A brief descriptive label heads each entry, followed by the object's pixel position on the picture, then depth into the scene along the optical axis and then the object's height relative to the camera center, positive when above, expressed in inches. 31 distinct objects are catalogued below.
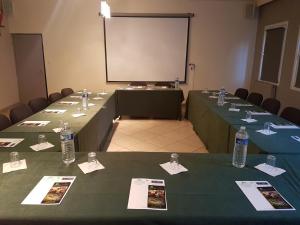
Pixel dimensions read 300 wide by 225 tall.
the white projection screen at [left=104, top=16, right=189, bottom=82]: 250.7 +12.0
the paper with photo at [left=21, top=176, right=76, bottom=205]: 50.3 -29.8
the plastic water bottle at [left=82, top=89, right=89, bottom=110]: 146.2 -27.7
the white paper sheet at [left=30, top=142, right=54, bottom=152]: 81.5 -30.6
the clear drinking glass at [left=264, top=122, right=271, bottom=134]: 101.9 -28.5
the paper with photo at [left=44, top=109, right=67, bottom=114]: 133.8 -30.0
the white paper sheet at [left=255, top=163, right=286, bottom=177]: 63.5 -29.1
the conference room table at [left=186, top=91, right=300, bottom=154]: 89.9 -29.8
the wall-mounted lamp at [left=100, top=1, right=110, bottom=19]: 156.1 +33.2
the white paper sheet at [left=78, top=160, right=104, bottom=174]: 63.6 -29.3
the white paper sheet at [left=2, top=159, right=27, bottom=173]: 63.3 -29.4
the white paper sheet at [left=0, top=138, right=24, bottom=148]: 83.6 -30.5
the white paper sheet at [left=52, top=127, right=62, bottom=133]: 99.4 -30.2
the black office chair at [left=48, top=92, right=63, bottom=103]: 178.5 -30.0
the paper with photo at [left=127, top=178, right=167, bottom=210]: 49.4 -29.6
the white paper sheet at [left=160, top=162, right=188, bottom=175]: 63.7 -29.2
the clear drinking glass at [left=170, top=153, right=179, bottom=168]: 67.5 -28.0
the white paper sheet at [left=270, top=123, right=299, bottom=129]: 108.3 -29.0
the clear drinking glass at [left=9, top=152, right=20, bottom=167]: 67.0 -28.6
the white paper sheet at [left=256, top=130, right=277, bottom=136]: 99.8 -29.3
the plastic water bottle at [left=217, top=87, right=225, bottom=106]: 158.7 -26.1
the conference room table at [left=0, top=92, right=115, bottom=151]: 96.2 -30.5
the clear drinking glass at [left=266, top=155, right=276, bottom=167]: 67.7 -27.7
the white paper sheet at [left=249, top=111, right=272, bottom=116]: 131.7 -28.5
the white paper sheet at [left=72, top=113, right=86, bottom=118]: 127.2 -30.0
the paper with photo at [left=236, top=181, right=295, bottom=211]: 49.1 -29.4
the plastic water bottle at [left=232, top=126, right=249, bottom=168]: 66.9 -25.1
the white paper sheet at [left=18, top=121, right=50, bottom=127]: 108.4 -30.4
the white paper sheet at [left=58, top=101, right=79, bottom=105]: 157.3 -29.4
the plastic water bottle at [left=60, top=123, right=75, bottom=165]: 68.7 -25.8
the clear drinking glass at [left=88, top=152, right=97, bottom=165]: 67.8 -28.3
